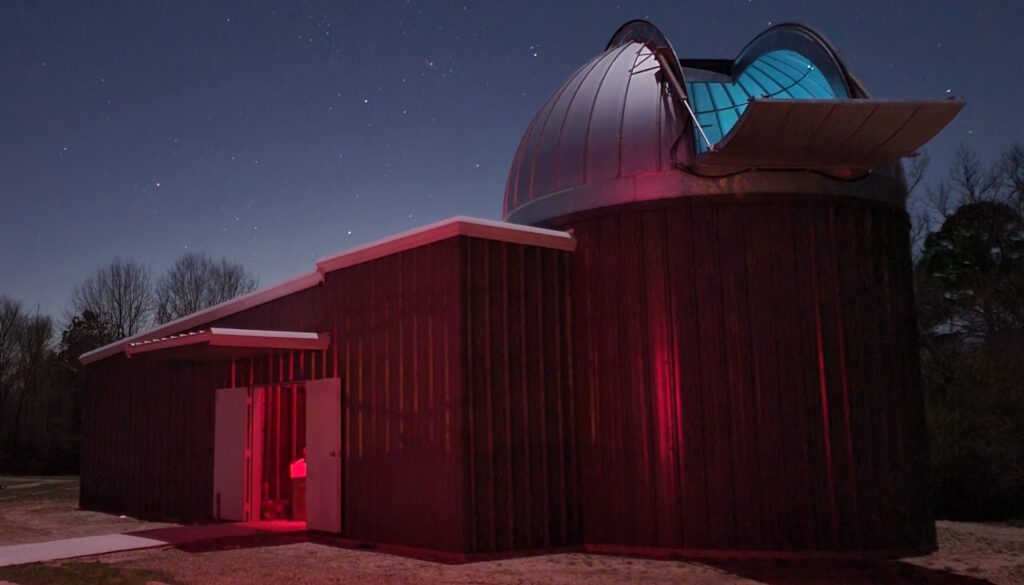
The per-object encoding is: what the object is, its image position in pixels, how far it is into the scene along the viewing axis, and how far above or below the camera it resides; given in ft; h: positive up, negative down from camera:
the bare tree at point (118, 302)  146.00 +19.30
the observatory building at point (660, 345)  31.99 +2.34
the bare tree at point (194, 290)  145.89 +21.08
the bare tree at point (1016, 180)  80.07 +19.92
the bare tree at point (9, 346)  145.73 +12.54
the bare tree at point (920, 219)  80.48 +17.15
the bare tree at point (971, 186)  82.38 +19.94
